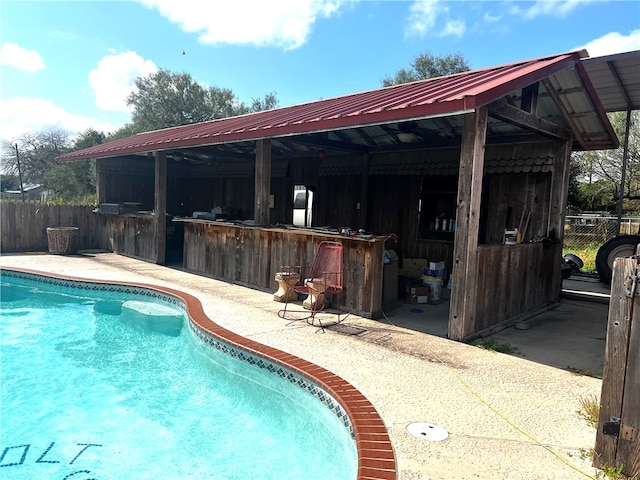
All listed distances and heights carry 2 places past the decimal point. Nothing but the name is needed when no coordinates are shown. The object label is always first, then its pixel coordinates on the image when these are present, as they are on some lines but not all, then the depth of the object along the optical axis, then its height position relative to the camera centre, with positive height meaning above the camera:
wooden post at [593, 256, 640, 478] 2.37 -0.86
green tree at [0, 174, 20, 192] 48.38 +1.88
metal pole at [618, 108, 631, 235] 7.44 +1.12
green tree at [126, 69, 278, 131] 32.53 +8.01
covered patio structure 5.01 +0.60
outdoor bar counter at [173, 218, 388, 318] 5.92 -0.76
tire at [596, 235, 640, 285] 8.93 -0.56
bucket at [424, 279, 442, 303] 7.17 -1.19
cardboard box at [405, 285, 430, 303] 7.04 -1.27
